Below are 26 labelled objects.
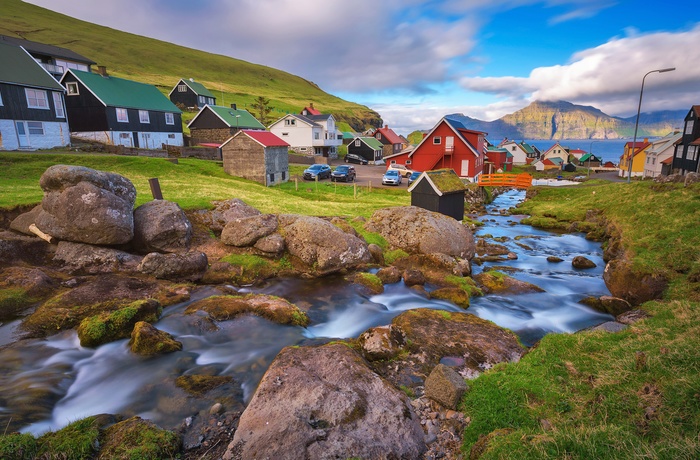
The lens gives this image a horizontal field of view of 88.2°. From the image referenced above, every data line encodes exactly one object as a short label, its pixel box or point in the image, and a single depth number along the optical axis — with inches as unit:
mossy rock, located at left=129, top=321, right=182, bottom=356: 436.8
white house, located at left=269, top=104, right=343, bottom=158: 2997.0
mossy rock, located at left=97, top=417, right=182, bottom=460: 265.3
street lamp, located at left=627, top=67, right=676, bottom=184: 1218.3
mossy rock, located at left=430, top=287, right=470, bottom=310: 623.5
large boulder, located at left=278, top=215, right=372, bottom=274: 749.9
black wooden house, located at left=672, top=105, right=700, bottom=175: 1818.4
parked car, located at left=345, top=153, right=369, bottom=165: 3262.8
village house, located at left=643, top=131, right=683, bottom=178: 2311.6
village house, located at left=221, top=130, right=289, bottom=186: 1606.8
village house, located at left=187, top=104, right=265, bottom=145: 2738.4
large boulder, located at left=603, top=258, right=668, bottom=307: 600.1
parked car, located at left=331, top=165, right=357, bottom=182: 2006.6
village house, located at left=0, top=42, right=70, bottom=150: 1523.1
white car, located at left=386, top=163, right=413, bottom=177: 2323.6
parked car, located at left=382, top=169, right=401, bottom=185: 1925.4
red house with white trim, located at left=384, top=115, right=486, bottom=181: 2095.2
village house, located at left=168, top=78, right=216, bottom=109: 3912.4
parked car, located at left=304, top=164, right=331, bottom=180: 1963.6
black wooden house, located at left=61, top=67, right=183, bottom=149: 1982.0
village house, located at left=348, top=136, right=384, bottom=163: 3360.0
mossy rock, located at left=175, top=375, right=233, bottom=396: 373.1
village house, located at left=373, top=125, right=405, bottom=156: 3881.2
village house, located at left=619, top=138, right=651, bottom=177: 2878.9
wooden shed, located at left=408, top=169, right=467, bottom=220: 1026.7
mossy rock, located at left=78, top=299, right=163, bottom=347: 450.9
